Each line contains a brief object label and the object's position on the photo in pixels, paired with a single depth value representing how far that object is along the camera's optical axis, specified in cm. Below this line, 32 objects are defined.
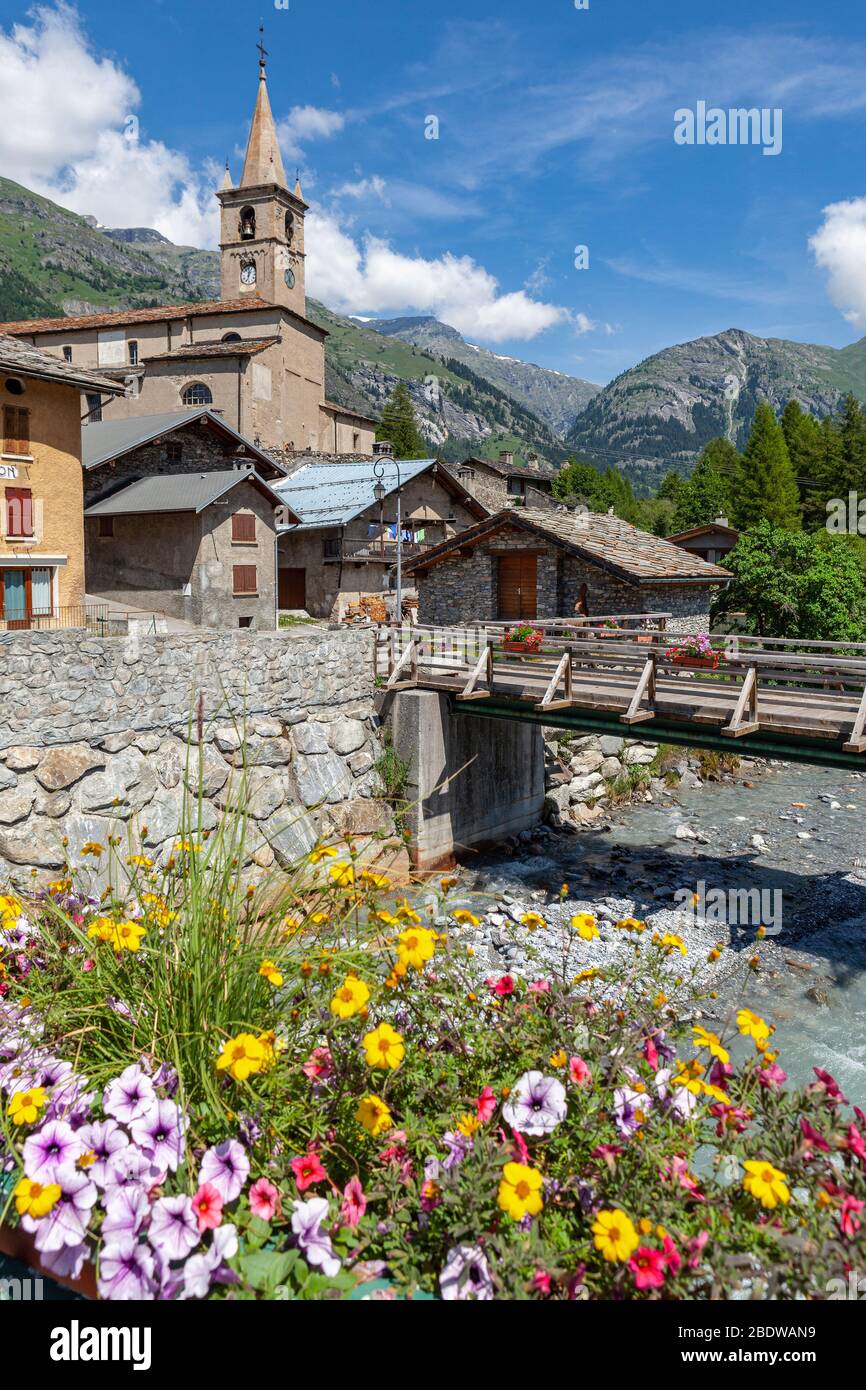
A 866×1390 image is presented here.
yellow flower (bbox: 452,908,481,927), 321
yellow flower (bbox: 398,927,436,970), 297
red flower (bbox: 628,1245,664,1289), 218
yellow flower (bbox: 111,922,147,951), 319
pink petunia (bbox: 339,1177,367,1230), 258
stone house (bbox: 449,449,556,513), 5919
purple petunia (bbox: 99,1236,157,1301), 229
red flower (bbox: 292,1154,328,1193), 264
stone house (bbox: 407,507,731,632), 2555
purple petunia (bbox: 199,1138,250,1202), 254
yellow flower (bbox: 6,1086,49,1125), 258
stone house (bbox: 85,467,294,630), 2667
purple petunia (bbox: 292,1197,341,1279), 245
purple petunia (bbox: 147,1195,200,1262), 235
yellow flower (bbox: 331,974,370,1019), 274
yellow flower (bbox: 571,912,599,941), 333
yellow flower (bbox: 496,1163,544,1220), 236
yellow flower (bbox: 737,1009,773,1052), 280
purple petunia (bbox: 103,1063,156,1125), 265
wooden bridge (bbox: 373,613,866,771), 1274
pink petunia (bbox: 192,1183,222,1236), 241
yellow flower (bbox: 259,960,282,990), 297
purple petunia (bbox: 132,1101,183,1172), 259
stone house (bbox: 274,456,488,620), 3572
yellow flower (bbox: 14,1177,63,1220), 230
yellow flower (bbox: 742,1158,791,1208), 233
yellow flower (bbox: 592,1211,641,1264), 225
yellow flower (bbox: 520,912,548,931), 332
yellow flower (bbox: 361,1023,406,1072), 268
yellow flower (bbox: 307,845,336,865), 361
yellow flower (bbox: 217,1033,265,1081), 256
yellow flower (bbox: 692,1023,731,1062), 274
